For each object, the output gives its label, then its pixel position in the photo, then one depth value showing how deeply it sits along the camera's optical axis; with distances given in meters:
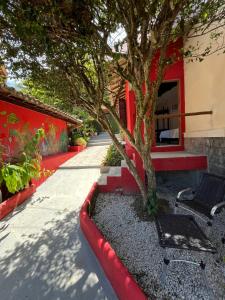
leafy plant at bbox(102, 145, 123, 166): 6.45
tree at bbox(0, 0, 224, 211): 2.33
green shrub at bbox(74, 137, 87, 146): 12.46
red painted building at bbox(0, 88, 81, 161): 4.42
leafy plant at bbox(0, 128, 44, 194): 3.64
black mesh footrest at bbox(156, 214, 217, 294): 1.93
